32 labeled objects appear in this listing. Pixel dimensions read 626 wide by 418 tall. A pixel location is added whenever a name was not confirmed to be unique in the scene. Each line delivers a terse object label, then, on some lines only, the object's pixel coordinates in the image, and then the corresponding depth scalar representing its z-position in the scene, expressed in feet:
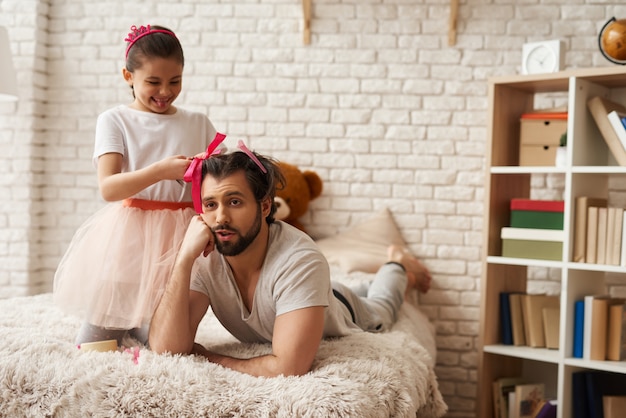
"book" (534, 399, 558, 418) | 9.32
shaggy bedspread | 5.14
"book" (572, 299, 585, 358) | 8.96
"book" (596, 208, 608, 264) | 8.79
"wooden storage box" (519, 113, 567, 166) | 9.54
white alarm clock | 9.68
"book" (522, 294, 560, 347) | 9.55
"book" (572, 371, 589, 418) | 9.07
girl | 6.37
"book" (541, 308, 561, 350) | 9.44
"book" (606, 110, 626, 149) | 8.76
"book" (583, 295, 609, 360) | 8.82
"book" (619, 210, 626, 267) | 8.57
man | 5.69
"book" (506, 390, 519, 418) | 9.55
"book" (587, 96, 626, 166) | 8.79
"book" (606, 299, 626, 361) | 8.76
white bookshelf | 8.93
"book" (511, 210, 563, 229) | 9.31
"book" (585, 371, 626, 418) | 9.00
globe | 9.04
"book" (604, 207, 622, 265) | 8.72
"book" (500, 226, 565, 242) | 9.16
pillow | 10.88
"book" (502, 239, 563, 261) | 9.20
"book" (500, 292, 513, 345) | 9.81
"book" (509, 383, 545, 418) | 9.52
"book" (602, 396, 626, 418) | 8.89
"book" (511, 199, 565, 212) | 9.27
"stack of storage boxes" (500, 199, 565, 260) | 9.23
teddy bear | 11.06
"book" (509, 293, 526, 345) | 9.74
